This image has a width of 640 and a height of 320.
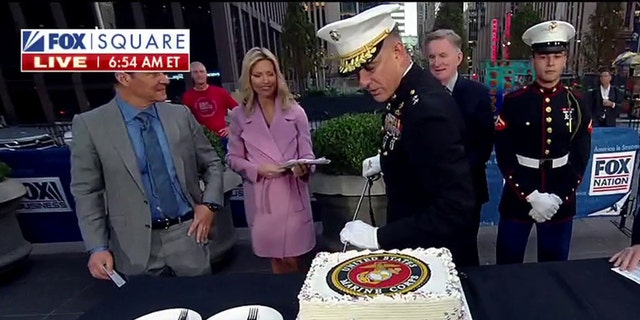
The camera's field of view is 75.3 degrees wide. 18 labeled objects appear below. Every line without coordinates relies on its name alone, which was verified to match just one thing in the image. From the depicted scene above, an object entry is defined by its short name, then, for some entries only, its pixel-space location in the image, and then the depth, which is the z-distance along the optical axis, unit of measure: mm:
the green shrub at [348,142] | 2729
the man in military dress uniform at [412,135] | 1088
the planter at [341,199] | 2824
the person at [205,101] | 4383
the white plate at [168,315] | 979
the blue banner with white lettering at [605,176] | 3113
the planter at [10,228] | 3111
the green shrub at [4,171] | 3182
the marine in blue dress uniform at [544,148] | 1914
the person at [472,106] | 1914
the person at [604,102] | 7492
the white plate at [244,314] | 965
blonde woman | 2225
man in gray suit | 1579
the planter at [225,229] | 3145
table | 976
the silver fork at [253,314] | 958
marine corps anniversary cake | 743
